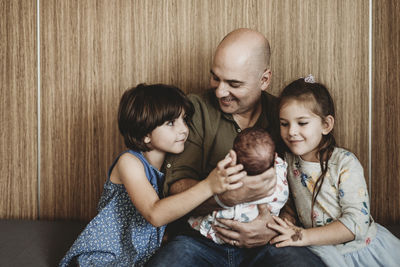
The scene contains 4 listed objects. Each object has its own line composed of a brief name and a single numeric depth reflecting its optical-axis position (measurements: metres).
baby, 1.13
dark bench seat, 1.43
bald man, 1.21
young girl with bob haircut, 1.34
